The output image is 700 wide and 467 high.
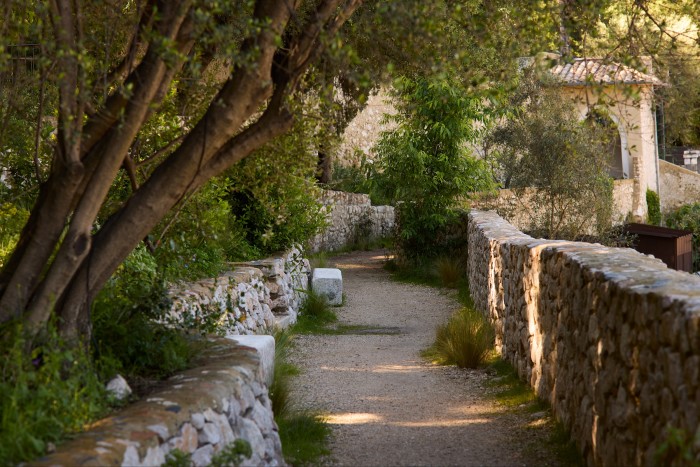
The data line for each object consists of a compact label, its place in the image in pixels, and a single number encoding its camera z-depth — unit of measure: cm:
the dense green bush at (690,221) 2493
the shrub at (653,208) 3041
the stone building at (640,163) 2959
